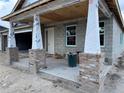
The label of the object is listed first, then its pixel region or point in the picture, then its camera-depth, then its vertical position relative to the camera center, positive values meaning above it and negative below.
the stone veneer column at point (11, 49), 5.78 -0.21
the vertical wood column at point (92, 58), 2.71 -0.40
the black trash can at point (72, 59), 4.51 -0.73
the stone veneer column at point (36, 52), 4.19 -0.31
